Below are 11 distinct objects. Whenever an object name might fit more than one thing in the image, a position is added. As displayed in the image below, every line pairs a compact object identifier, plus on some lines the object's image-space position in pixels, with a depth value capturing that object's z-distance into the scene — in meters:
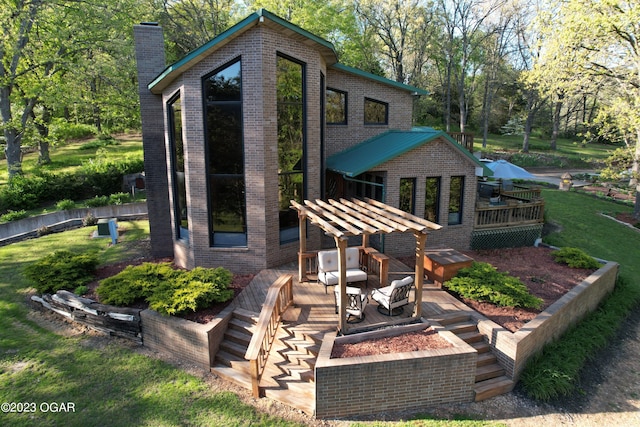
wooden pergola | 7.62
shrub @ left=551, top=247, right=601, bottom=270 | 12.20
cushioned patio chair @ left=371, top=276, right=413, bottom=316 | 8.28
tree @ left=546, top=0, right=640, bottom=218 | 16.22
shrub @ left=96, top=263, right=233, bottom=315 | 8.65
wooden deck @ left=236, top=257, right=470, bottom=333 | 8.42
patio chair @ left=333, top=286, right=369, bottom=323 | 8.06
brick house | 10.43
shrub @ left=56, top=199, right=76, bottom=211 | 19.33
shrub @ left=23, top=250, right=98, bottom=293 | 10.53
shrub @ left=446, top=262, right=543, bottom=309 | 9.33
